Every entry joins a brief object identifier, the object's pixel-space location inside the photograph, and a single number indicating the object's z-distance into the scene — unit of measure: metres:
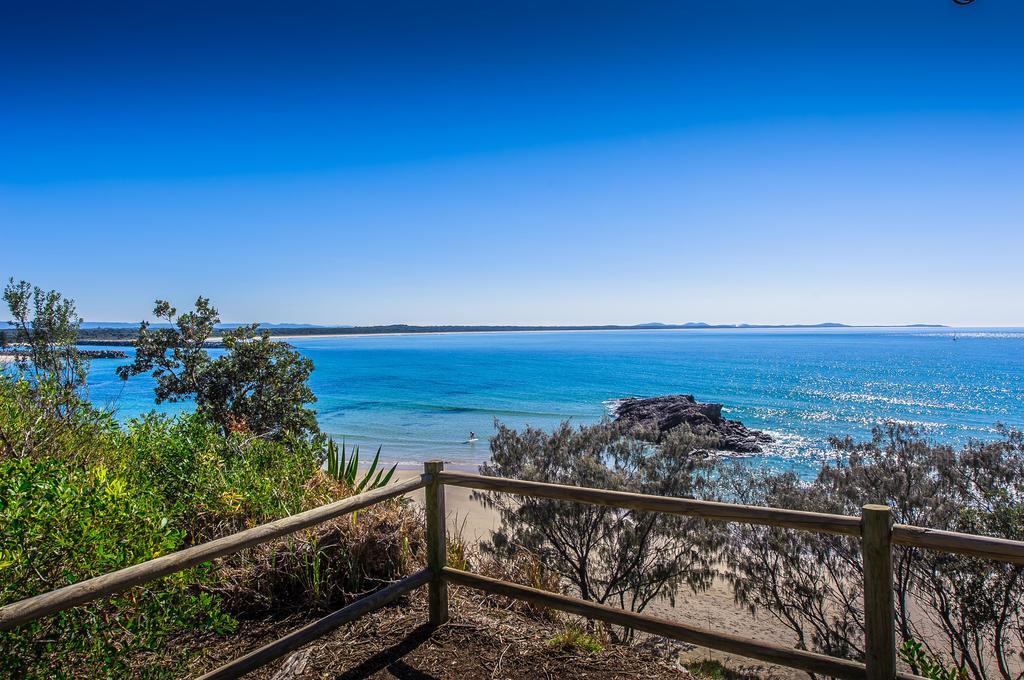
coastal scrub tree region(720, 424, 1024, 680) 6.02
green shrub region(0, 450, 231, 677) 2.68
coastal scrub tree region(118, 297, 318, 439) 12.41
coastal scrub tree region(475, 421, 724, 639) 7.54
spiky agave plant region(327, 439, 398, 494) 6.75
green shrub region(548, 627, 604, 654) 4.07
